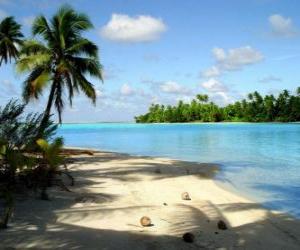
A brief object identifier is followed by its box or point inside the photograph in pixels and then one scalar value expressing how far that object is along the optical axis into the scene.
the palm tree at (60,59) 20.08
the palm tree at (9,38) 25.98
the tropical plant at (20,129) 8.58
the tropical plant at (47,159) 7.70
